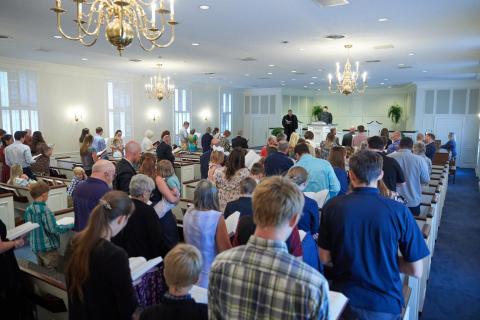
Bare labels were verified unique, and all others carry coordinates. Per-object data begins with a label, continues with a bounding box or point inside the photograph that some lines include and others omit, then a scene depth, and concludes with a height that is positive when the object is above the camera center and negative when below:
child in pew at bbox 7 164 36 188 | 5.82 -1.04
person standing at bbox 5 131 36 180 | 6.48 -0.76
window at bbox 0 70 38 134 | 9.38 +0.33
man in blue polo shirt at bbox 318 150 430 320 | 1.83 -0.63
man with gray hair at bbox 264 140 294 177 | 5.01 -0.63
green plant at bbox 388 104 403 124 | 18.19 +0.30
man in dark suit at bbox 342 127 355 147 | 9.78 -0.57
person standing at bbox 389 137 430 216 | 4.58 -0.71
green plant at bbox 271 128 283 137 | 14.89 -0.53
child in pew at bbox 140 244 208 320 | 1.39 -0.69
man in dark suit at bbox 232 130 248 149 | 8.90 -0.61
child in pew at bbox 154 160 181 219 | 3.55 -0.59
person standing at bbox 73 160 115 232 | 2.97 -0.63
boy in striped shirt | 3.42 -1.09
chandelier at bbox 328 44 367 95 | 7.66 +0.78
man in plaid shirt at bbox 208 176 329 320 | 1.14 -0.50
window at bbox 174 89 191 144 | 15.04 +0.23
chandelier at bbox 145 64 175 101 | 10.24 +0.75
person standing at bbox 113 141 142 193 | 3.74 -0.57
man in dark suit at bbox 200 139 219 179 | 6.36 -0.81
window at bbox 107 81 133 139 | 12.31 +0.22
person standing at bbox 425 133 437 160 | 8.46 -0.58
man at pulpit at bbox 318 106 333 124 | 13.48 +0.03
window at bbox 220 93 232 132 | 17.81 +0.20
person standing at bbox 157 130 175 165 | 7.07 -0.69
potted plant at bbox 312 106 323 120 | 19.70 +0.36
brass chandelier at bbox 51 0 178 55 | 3.12 +0.83
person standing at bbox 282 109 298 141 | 13.64 -0.25
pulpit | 11.84 -0.39
